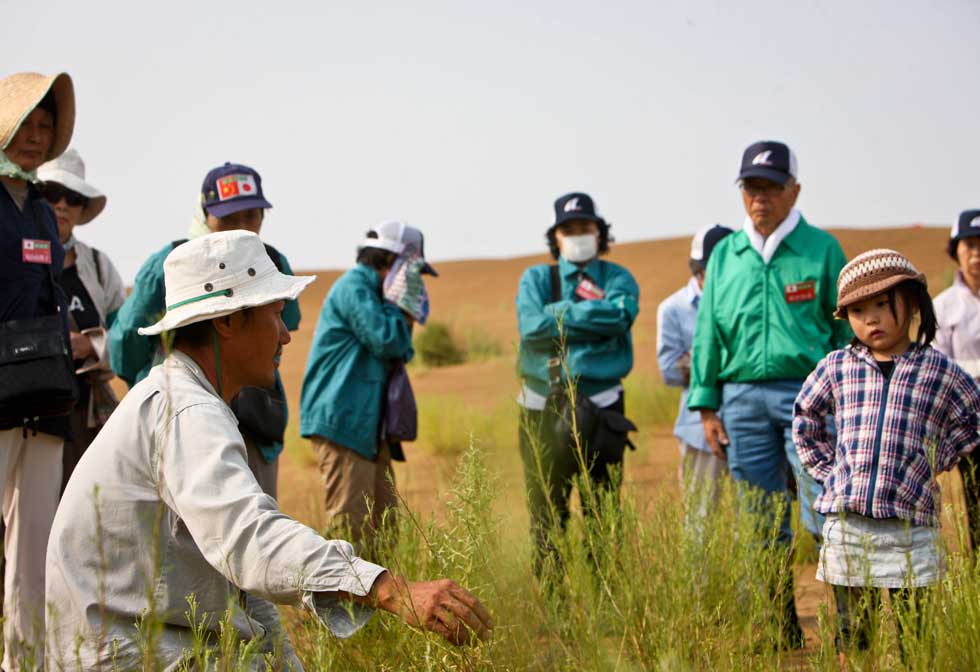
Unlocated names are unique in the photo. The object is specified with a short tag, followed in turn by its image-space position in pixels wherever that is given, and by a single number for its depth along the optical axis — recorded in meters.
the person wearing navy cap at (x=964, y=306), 5.50
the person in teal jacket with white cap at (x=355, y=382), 5.45
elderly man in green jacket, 4.86
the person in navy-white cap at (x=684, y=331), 6.33
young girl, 3.66
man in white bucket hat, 2.20
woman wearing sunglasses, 4.76
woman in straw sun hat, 3.77
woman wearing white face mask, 5.51
